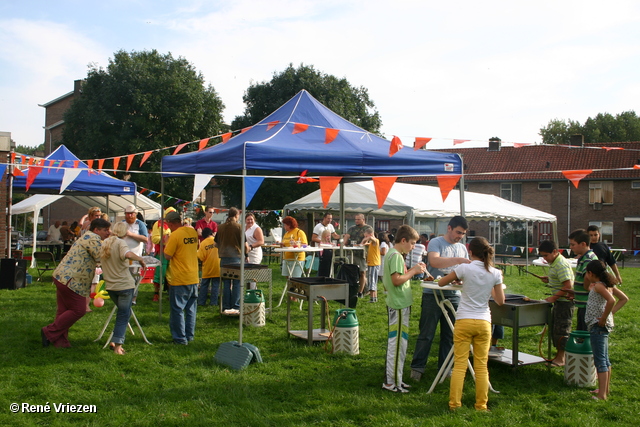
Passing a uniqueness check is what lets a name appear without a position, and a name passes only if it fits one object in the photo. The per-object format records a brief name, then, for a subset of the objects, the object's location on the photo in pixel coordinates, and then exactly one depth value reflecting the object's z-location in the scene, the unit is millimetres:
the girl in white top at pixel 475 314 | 4379
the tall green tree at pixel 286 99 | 27781
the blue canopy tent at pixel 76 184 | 11875
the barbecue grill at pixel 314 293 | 6543
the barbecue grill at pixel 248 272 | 8004
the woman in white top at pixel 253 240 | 9438
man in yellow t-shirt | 6531
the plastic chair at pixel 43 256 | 14031
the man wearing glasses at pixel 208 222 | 10875
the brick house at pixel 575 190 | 35219
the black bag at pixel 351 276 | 8289
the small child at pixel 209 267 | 8883
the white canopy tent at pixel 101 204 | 20459
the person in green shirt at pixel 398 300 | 4914
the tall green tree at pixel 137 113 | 26756
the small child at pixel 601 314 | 4848
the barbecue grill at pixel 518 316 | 5402
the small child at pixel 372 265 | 10695
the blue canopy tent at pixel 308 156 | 6375
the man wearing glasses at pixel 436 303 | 5055
